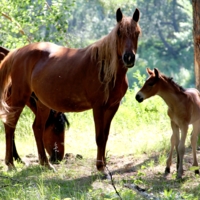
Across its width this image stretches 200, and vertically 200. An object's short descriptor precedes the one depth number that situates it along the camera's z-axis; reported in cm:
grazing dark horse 1573
